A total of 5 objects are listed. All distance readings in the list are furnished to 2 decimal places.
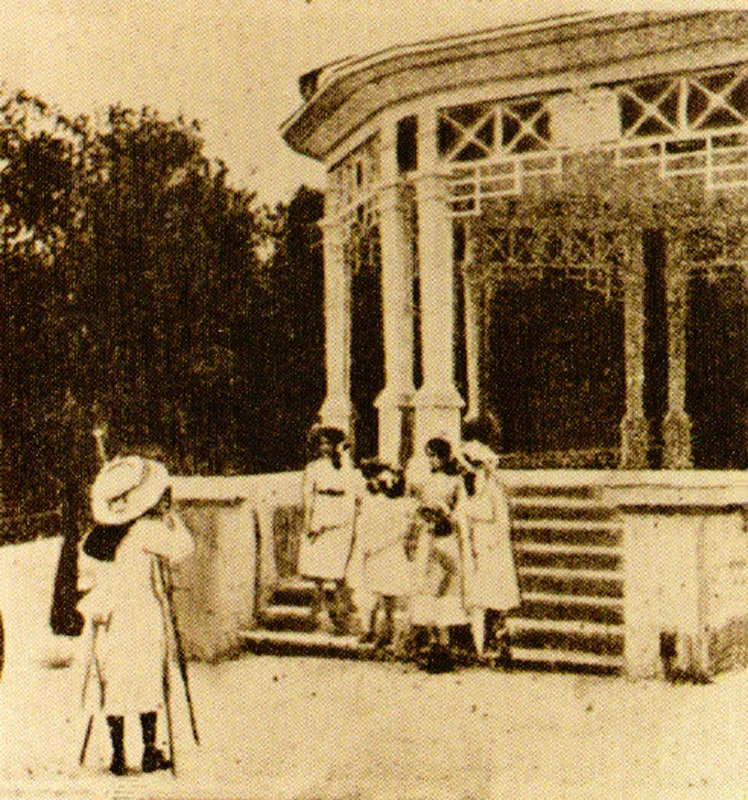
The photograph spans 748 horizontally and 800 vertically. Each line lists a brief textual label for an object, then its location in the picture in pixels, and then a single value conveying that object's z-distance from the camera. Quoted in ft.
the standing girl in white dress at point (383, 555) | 24.63
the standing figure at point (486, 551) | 23.68
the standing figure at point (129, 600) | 18.81
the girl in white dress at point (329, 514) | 25.94
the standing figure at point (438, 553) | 23.70
